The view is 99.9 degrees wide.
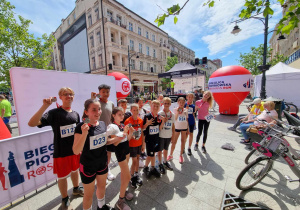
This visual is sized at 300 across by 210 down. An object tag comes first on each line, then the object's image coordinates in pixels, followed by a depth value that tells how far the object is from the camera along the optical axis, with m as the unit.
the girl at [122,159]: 2.08
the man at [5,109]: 5.88
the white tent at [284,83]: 10.60
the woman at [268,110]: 3.58
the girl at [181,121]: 3.48
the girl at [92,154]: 1.74
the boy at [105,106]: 2.90
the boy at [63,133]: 2.03
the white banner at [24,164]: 2.16
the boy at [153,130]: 2.74
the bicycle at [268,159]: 2.33
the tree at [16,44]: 10.11
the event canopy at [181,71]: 12.93
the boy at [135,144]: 2.56
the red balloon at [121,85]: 7.88
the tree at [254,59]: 23.09
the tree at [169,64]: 31.38
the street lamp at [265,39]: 7.53
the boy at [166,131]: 2.98
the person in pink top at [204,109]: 4.06
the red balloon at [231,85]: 7.67
